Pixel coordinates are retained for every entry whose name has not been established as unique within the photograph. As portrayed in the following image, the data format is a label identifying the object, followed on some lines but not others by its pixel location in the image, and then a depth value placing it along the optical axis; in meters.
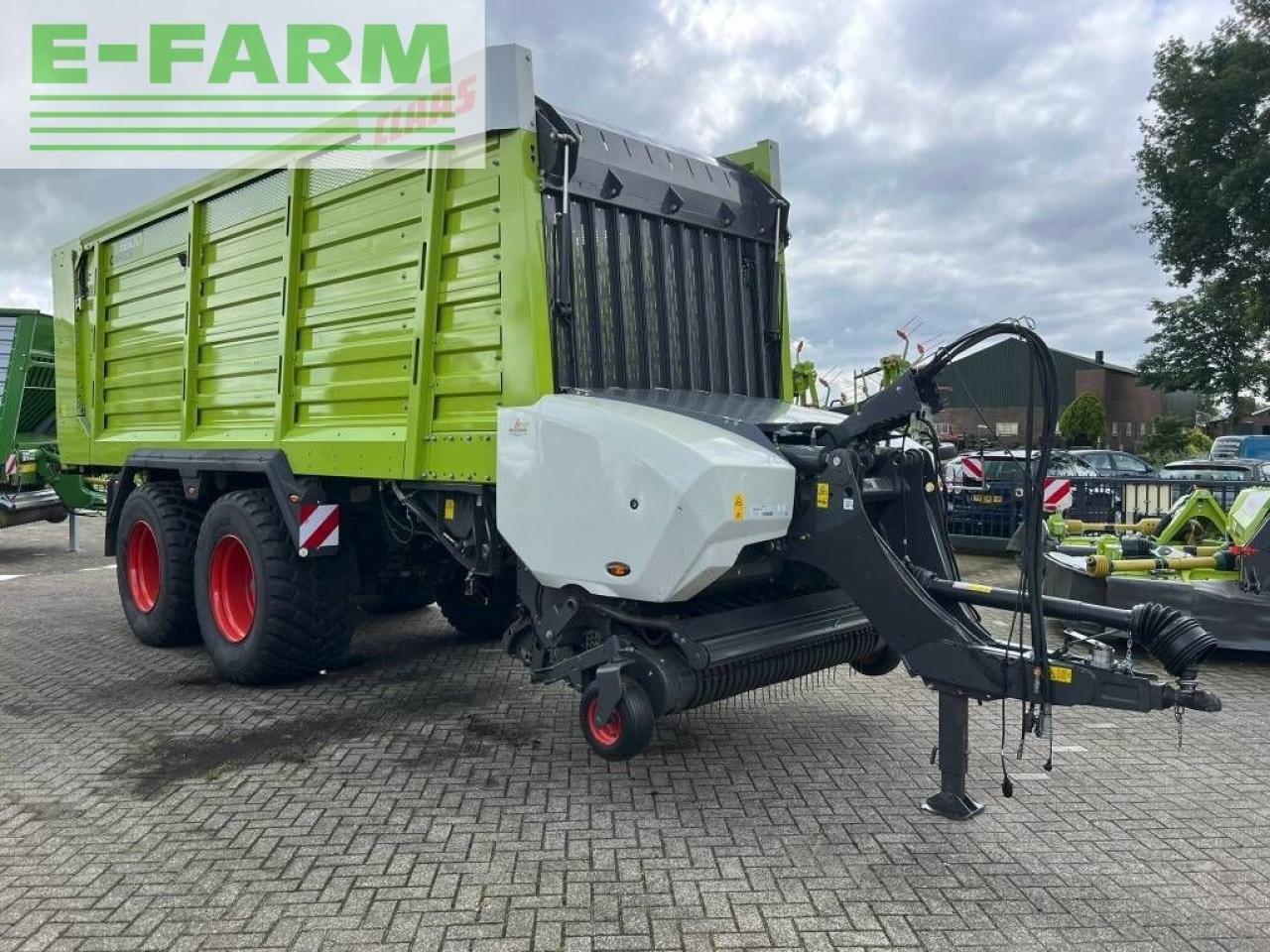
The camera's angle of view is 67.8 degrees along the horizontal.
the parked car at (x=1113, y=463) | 20.28
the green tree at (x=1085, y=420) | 39.81
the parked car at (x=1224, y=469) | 16.06
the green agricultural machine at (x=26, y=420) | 10.91
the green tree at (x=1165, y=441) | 37.56
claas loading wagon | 3.47
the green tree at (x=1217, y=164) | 19.61
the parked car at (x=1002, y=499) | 9.41
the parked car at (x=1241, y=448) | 26.81
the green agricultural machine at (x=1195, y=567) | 5.81
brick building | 50.12
